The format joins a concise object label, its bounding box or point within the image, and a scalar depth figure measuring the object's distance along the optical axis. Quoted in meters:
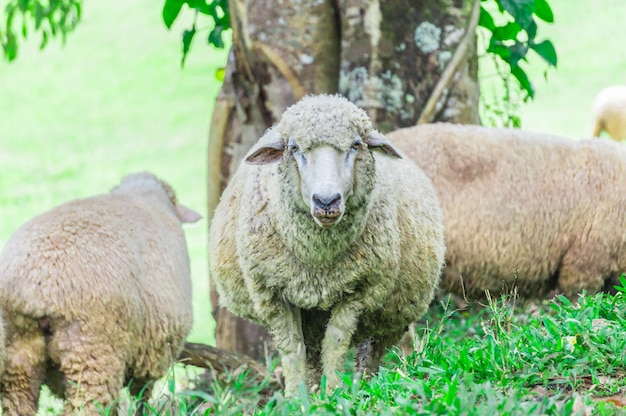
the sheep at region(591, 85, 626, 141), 21.58
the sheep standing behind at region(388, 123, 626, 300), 12.45
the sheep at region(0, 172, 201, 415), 10.46
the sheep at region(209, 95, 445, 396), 8.26
